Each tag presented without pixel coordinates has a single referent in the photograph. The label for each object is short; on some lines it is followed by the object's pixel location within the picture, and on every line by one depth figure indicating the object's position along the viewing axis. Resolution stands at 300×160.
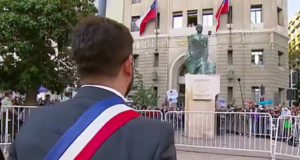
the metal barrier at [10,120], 5.78
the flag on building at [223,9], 22.72
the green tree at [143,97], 19.24
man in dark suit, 0.85
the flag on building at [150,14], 24.13
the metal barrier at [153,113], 7.13
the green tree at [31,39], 8.24
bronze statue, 9.43
